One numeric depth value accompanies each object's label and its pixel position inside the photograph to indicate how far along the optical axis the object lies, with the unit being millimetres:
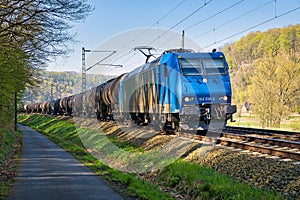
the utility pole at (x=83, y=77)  38550
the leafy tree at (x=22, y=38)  13805
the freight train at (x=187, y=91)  14074
